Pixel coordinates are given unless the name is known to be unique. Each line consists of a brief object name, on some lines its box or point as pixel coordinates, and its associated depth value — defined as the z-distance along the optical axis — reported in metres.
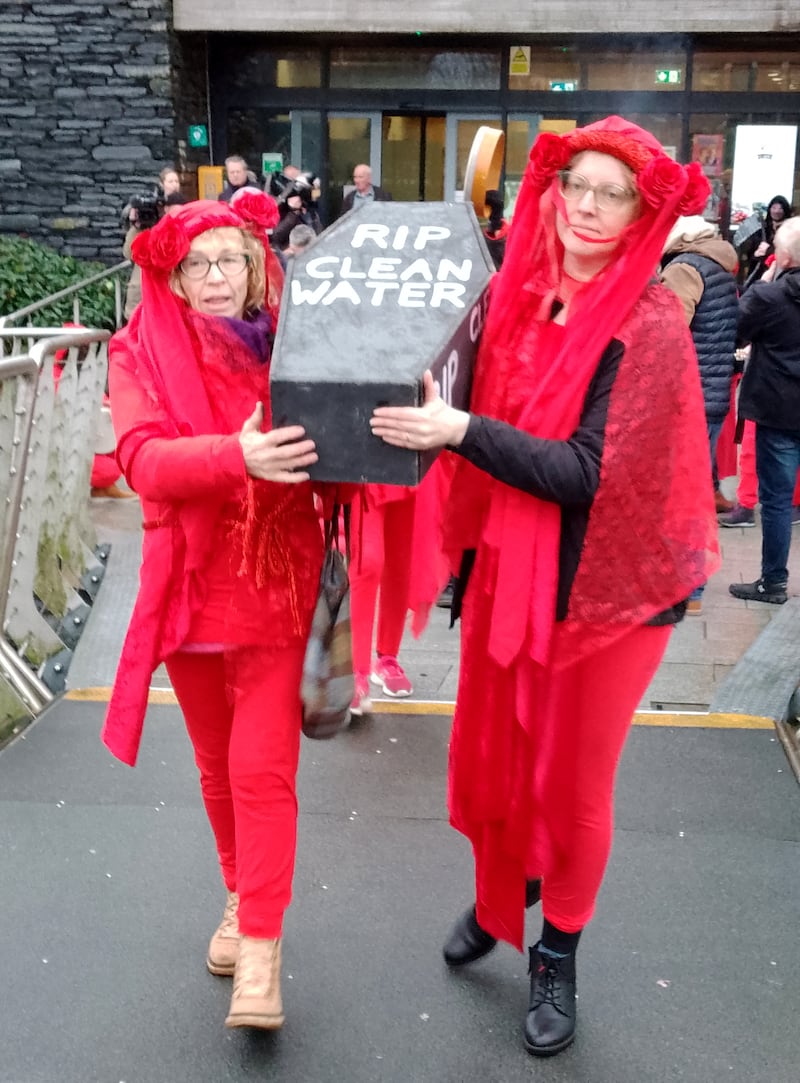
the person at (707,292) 5.18
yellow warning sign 13.84
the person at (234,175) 11.29
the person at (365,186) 11.55
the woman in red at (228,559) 2.24
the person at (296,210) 9.56
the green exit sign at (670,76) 13.80
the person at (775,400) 5.55
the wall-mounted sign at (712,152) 13.93
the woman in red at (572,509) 2.05
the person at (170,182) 11.29
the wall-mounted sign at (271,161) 14.30
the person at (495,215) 5.61
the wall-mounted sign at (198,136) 13.86
